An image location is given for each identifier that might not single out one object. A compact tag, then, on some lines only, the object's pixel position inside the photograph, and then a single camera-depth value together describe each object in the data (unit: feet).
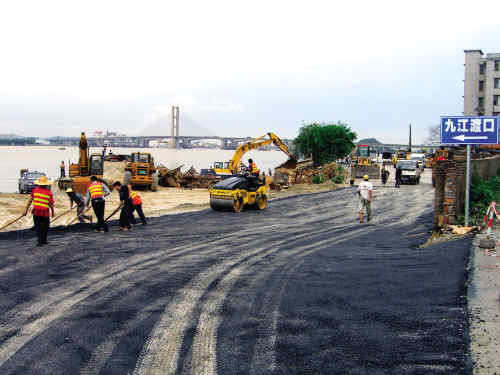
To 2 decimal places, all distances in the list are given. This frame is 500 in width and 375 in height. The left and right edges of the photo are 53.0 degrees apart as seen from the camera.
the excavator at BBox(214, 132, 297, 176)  134.82
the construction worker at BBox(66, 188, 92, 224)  58.29
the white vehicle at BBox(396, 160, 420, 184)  132.16
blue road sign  48.16
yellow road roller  74.49
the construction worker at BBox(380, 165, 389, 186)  133.88
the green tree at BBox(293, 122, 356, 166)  199.31
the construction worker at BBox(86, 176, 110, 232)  53.47
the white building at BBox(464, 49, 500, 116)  278.05
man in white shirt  65.36
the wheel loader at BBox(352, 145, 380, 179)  158.92
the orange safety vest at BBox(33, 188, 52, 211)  44.65
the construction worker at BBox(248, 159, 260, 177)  96.15
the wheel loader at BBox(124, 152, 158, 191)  123.75
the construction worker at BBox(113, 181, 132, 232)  56.49
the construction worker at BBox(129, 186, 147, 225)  60.11
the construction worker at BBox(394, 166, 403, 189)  122.28
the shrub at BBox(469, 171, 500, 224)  57.72
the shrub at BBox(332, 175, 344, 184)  135.39
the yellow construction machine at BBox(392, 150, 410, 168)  240.94
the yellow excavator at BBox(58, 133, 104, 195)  116.78
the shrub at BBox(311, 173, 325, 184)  139.23
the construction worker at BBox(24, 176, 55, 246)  44.80
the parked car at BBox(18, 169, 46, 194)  117.80
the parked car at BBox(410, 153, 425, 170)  186.98
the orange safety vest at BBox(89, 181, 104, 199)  53.47
